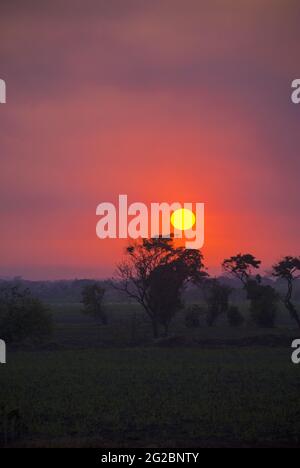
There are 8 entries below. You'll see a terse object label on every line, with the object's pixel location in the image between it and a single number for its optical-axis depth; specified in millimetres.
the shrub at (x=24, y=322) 60906
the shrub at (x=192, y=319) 77500
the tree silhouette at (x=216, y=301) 78188
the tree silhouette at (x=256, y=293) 74562
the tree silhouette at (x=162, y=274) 71188
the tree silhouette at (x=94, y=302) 84125
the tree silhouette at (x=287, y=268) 76562
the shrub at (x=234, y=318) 75688
